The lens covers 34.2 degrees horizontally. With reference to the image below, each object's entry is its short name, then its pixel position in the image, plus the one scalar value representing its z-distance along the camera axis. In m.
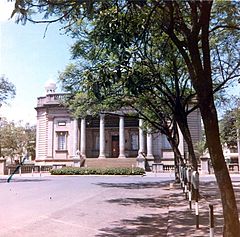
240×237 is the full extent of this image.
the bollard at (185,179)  15.49
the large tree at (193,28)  6.67
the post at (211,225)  6.18
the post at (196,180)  11.38
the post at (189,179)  12.12
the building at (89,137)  52.25
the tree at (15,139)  62.12
